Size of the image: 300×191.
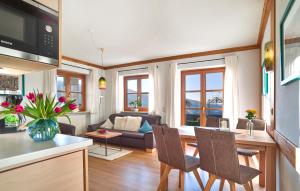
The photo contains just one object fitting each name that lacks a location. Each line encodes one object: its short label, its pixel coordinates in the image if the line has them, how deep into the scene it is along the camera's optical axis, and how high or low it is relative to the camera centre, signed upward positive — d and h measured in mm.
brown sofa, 4270 -1078
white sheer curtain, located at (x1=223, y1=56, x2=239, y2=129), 4145 +101
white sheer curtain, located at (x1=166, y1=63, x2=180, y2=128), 4945 -105
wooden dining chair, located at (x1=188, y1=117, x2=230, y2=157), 3366 -524
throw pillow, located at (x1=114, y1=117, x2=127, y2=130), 5250 -839
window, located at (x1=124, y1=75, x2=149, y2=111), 5879 +162
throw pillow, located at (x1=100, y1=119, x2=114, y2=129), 5480 -933
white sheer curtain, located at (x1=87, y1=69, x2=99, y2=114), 5828 +124
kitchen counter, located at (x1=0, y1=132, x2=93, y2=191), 900 -400
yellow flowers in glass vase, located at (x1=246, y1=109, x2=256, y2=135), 2400 -293
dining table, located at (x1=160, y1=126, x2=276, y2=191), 1861 -573
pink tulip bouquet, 1212 -118
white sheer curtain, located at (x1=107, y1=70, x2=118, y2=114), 6117 +162
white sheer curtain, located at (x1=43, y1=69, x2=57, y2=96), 4582 +368
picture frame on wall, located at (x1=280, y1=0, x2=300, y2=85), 1086 +378
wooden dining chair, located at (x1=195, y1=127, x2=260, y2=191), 1679 -646
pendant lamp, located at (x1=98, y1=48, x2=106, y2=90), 4328 +315
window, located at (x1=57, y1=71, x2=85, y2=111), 5319 +321
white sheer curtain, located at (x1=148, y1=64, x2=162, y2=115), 5262 +105
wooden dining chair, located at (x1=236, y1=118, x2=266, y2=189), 2639 -573
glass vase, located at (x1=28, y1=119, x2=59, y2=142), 1237 -245
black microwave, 1082 +446
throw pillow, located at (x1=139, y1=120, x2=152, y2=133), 4676 -886
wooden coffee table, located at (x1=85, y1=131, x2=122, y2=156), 3984 -918
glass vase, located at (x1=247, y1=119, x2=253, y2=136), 2382 -426
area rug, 3799 -1346
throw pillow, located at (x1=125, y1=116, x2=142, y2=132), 5004 -825
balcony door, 4688 +6
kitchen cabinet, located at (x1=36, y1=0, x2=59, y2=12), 1310 +714
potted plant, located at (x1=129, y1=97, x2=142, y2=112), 5836 -290
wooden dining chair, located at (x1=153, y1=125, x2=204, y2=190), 2035 -721
